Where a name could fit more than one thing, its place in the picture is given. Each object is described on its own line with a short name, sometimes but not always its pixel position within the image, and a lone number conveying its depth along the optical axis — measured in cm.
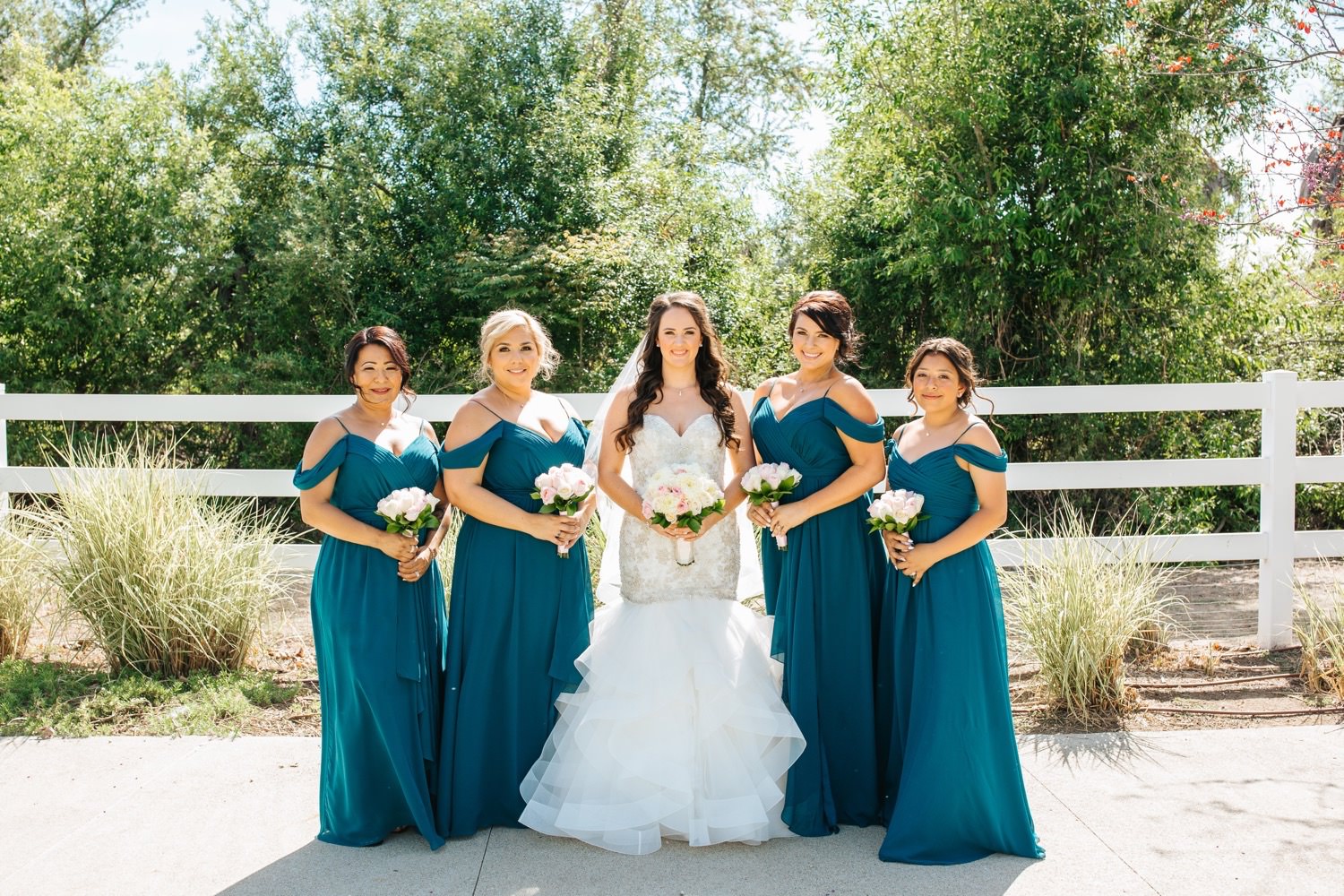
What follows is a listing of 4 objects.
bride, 394
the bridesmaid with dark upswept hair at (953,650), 386
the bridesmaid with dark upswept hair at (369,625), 398
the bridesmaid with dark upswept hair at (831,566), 417
